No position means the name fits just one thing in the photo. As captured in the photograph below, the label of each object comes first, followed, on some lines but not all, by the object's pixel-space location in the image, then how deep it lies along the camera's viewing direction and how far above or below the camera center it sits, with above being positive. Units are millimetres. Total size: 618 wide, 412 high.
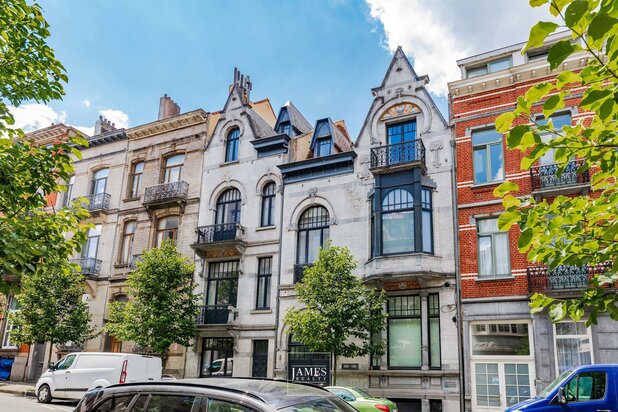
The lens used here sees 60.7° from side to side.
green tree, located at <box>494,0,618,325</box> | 3539 +1742
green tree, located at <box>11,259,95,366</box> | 23359 +1342
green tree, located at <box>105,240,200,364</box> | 21375 +1766
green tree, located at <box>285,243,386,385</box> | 17984 +1541
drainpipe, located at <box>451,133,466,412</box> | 17750 +2543
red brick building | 16906 +3367
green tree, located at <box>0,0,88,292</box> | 8008 +2876
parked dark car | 3996 -347
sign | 15828 -473
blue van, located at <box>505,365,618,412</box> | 10641 -516
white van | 18438 -850
